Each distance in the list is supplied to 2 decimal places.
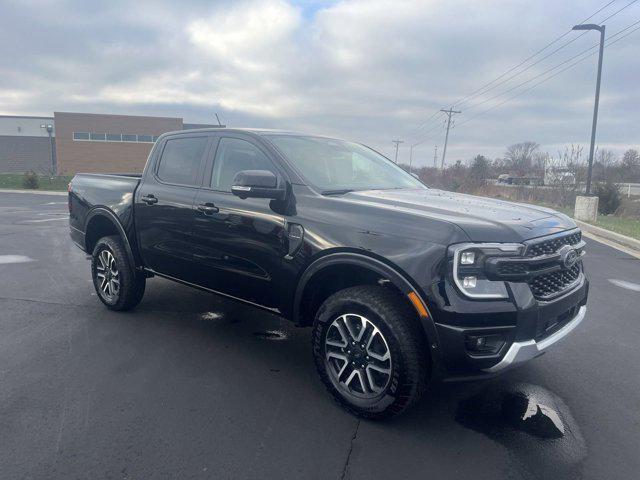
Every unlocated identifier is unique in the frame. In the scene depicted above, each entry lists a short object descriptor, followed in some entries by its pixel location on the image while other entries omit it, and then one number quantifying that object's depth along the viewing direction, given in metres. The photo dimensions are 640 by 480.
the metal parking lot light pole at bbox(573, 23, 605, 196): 16.59
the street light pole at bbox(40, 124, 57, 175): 50.07
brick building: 46.97
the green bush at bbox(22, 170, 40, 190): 30.81
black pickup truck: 2.85
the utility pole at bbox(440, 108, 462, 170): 51.91
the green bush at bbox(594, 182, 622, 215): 22.00
